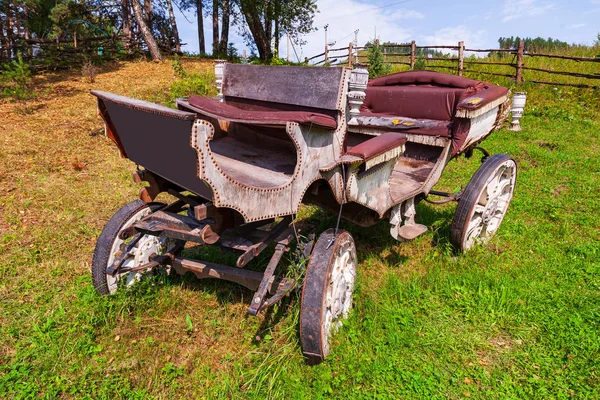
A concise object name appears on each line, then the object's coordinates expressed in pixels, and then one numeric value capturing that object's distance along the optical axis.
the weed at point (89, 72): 11.83
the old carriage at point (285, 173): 2.52
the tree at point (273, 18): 17.20
